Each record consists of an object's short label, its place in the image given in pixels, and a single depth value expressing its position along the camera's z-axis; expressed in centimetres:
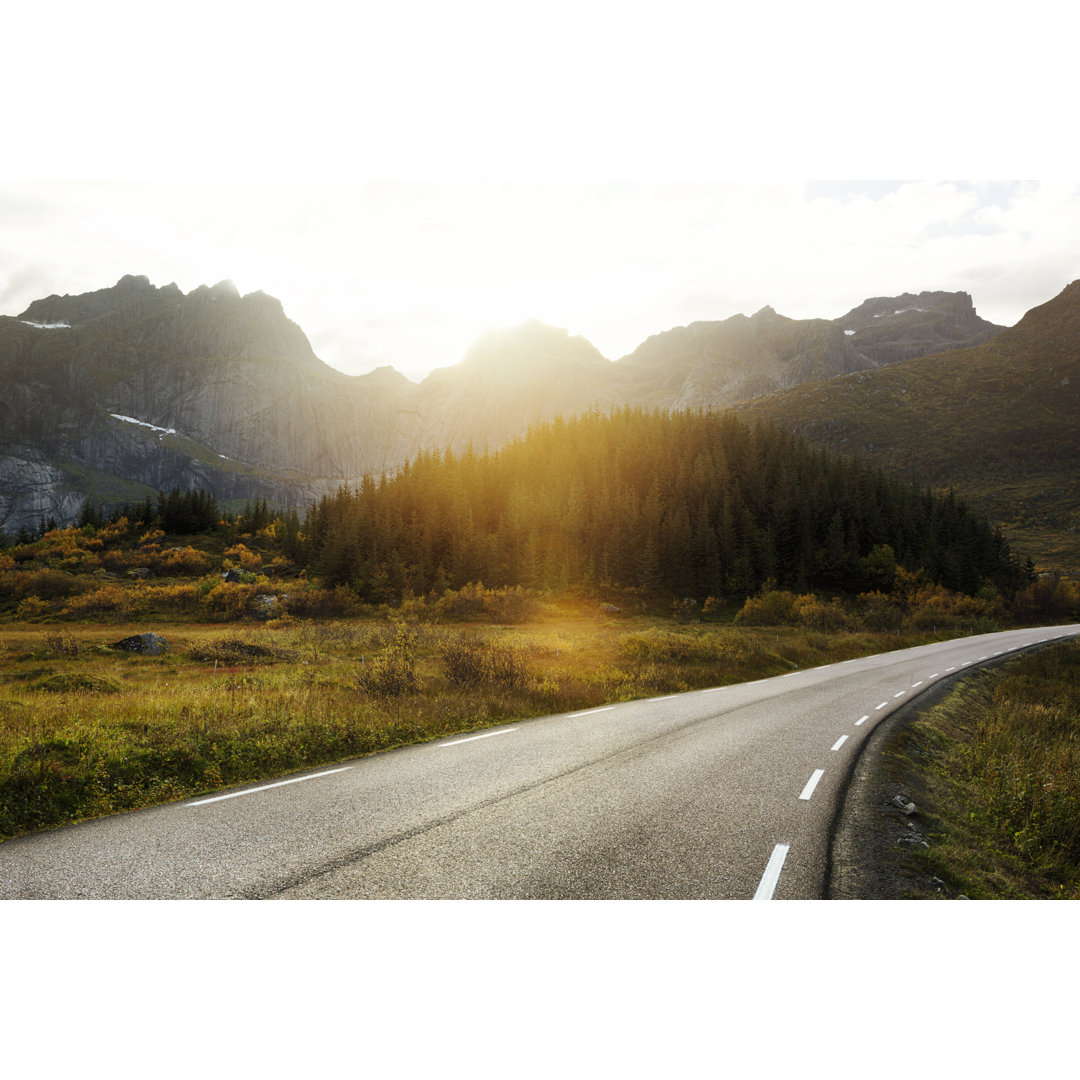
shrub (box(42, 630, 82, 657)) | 2895
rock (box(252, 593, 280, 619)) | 5028
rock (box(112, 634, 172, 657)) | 3039
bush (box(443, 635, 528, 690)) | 1694
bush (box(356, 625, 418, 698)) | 1530
